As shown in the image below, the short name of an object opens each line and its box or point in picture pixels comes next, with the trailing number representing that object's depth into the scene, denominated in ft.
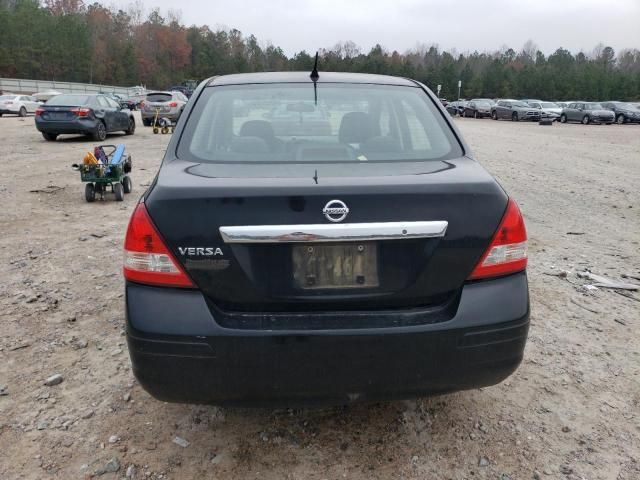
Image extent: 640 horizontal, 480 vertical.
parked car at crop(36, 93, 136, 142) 51.96
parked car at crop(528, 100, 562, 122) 124.93
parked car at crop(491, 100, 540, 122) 129.80
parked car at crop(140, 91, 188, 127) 74.38
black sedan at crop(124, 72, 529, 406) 6.96
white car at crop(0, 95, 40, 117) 110.93
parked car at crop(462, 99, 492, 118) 146.20
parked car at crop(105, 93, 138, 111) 159.83
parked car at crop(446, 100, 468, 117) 156.66
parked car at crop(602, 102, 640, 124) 122.93
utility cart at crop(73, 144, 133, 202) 25.57
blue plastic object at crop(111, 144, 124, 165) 26.02
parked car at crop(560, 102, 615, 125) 120.47
